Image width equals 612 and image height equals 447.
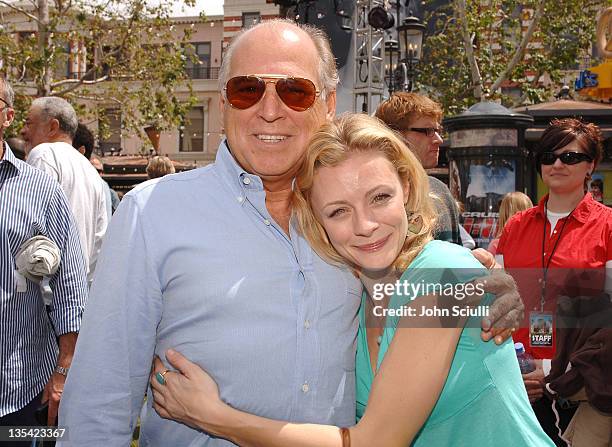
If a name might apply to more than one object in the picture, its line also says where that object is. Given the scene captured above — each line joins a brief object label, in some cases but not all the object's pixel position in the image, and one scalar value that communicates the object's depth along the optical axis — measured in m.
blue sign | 9.79
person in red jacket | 2.98
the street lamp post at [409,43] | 12.36
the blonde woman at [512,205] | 6.24
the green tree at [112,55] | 14.38
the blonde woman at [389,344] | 1.71
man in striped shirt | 2.91
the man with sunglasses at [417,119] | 3.90
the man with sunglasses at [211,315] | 1.84
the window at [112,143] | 35.88
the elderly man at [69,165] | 4.19
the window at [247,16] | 36.15
